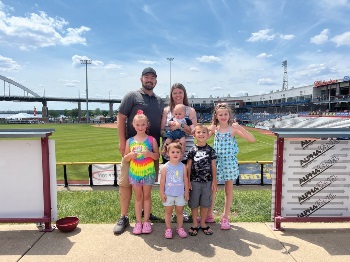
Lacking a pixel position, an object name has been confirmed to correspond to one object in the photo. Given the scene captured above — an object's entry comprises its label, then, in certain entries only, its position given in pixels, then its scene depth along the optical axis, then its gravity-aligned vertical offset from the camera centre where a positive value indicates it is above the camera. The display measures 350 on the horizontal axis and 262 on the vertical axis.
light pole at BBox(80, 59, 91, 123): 79.81 +15.23
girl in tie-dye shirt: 3.81 -0.73
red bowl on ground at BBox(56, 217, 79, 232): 3.76 -1.57
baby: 3.90 -0.16
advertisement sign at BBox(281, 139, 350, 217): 3.75 -0.90
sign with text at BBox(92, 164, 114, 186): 9.85 -2.26
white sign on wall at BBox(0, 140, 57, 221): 3.76 -0.93
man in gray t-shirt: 4.08 -0.01
